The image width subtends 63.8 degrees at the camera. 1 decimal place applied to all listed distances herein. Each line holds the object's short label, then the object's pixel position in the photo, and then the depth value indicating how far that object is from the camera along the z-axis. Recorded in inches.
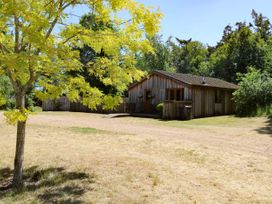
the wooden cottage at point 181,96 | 651.9
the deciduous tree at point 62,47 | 155.8
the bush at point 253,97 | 682.3
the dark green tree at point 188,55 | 1607.9
